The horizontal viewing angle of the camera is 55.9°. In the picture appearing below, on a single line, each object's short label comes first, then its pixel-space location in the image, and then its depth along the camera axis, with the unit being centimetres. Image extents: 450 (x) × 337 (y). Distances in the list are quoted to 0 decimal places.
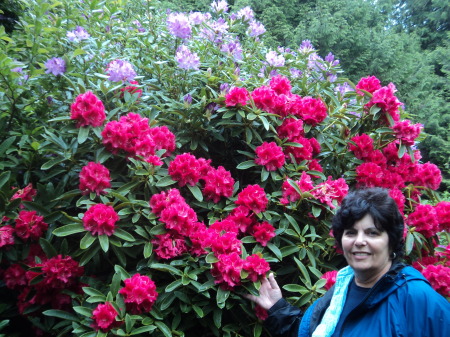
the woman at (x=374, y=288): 129
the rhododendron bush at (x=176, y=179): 176
